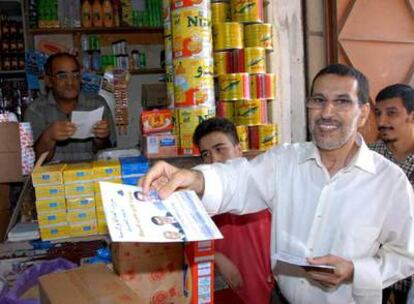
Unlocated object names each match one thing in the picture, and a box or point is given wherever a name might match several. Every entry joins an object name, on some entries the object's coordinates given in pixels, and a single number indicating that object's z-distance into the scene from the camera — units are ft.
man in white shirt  4.17
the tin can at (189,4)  7.28
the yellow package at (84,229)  7.06
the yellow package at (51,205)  6.90
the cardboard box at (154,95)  14.55
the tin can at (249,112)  8.32
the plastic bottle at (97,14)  14.03
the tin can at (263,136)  8.48
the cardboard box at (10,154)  7.50
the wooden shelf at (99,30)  13.88
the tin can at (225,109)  8.39
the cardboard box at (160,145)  7.76
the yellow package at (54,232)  6.93
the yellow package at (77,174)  6.95
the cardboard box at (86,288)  3.22
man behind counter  9.46
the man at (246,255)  5.34
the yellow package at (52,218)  6.91
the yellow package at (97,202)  7.11
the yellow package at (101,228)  7.13
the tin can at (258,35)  8.43
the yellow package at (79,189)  6.98
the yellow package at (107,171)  7.05
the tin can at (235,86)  8.20
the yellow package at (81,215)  7.03
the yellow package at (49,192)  6.89
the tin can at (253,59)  8.32
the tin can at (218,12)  8.55
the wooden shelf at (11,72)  14.07
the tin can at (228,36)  8.23
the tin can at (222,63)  8.39
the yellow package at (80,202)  7.01
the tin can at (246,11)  8.36
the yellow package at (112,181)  7.05
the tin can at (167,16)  7.64
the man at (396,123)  7.82
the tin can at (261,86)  8.43
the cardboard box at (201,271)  3.47
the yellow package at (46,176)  6.85
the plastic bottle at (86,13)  13.91
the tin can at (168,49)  7.77
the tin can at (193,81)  7.43
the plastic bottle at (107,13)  14.12
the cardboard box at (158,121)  7.79
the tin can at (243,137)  8.29
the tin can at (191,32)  7.32
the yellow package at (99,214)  7.12
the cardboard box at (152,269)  3.65
